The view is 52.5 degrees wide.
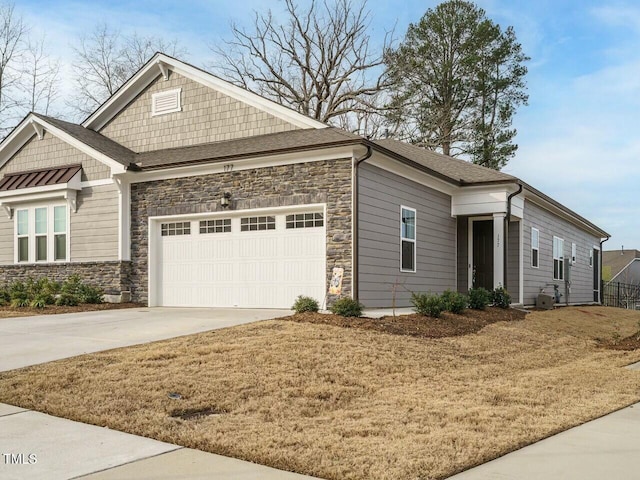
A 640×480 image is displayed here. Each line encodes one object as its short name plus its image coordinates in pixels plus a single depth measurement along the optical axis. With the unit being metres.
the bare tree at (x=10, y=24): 31.38
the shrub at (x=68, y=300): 15.88
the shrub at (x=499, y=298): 16.36
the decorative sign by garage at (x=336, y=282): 13.27
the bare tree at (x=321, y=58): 33.03
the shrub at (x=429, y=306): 12.68
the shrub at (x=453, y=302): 13.51
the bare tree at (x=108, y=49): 35.81
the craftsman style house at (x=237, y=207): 13.92
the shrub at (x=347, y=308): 11.84
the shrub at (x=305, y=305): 12.32
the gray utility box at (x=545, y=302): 19.09
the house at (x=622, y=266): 51.59
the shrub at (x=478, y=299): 14.87
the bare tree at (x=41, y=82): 31.92
